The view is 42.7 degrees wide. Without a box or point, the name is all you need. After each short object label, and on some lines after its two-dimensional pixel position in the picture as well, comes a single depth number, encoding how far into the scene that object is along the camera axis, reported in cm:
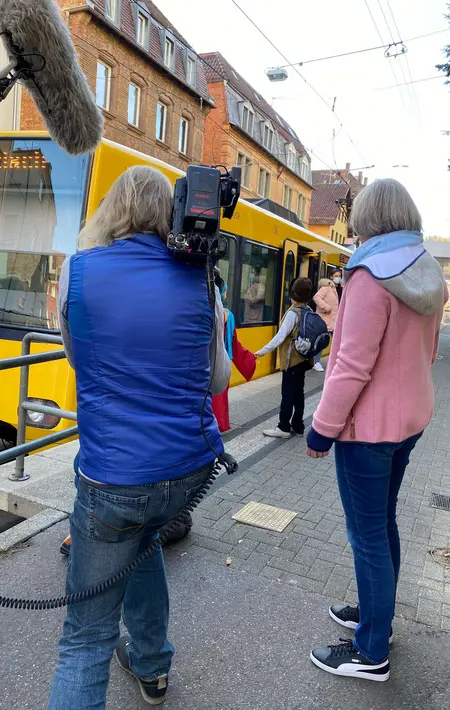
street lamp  1830
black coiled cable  173
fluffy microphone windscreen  173
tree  1375
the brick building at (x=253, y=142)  2891
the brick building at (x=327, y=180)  5175
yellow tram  478
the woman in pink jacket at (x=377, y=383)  215
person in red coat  459
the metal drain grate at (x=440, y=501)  441
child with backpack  608
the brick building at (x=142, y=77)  1906
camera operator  164
